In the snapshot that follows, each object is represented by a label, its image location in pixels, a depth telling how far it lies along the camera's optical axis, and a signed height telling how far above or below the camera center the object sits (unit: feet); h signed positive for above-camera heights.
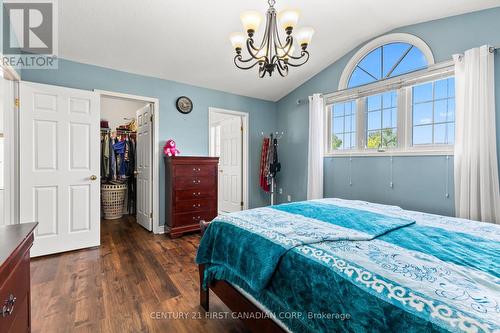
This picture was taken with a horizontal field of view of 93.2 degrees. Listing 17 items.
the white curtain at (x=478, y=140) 7.73 +0.85
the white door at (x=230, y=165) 15.43 +0.05
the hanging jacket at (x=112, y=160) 14.71 +0.36
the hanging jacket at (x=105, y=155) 14.60 +0.67
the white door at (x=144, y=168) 12.09 -0.12
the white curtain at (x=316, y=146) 12.77 +1.07
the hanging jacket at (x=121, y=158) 14.89 +0.50
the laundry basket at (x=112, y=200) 14.69 -2.13
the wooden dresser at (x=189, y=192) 11.19 -1.29
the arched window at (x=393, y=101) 9.26 +2.89
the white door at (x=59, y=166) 8.61 -0.01
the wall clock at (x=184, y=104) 12.44 +3.27
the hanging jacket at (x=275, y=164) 14.99 +0.11
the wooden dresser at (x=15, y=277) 2.74 -1.49
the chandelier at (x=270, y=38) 5.85 +3.50
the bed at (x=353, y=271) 2.45 -1.38
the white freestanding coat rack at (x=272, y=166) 14.99 -0.02
